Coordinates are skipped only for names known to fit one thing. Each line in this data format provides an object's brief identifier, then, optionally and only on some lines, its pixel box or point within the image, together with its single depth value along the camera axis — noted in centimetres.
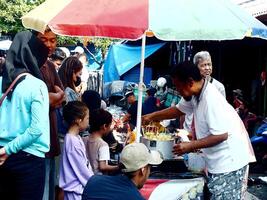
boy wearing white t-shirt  452
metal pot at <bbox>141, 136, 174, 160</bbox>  420
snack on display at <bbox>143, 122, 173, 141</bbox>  436
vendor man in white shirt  364
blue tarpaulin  1293
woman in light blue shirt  336
